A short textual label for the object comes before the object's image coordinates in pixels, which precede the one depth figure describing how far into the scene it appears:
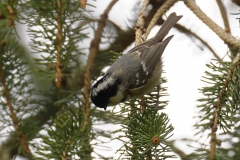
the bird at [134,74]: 4.39
